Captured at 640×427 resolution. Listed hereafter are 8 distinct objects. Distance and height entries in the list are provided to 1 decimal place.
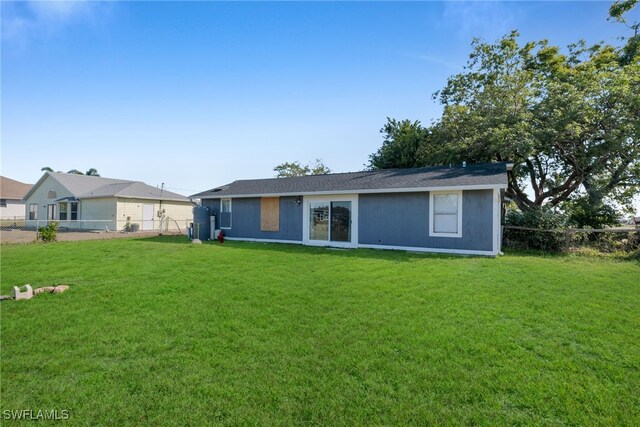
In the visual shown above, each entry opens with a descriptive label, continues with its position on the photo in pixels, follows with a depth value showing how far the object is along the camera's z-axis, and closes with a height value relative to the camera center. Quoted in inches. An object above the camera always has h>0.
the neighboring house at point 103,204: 990.4 +23.6
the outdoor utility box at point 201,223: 644.1 -22.4
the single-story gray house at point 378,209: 438.6 +6.0
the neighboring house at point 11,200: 1454.2 +43.3
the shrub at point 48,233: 609.3 -42.4
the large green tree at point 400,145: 828.6 +174.9
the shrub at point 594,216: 615.5 -1.2
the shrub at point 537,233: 474.6 -26.4
